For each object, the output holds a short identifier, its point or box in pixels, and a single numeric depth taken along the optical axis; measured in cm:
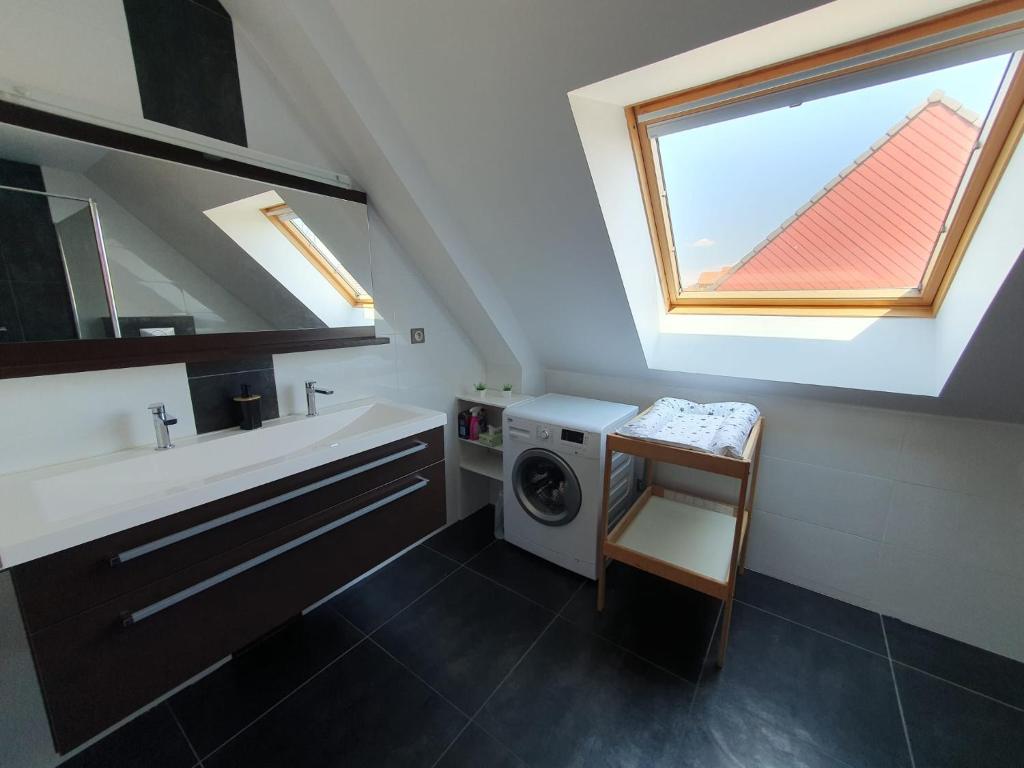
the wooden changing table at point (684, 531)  156
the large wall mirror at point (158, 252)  108
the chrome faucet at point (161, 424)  128
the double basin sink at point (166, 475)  85
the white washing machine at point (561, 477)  195
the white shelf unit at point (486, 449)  236
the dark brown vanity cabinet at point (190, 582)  85
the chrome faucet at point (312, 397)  167
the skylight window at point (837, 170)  117
